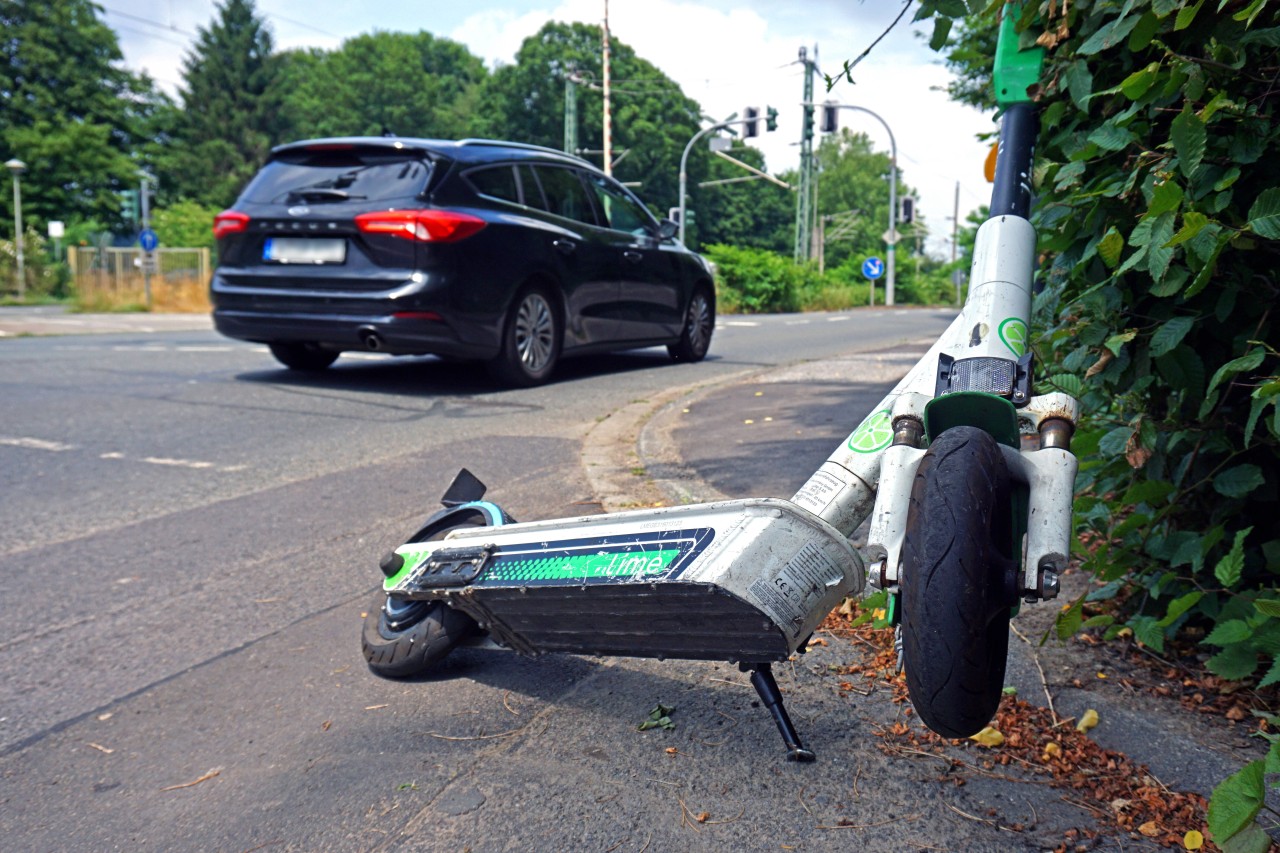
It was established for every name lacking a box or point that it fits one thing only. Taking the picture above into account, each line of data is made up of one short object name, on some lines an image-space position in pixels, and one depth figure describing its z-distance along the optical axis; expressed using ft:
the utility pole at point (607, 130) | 117.80
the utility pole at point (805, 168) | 124.47
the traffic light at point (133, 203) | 134.10
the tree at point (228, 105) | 238.89
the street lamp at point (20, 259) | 120.16
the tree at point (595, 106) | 149.38
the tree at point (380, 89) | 270.46
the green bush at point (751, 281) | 114.52
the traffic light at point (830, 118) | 109.50
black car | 25.48
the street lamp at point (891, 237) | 155.43
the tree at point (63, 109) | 175.83
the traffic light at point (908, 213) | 145.48
